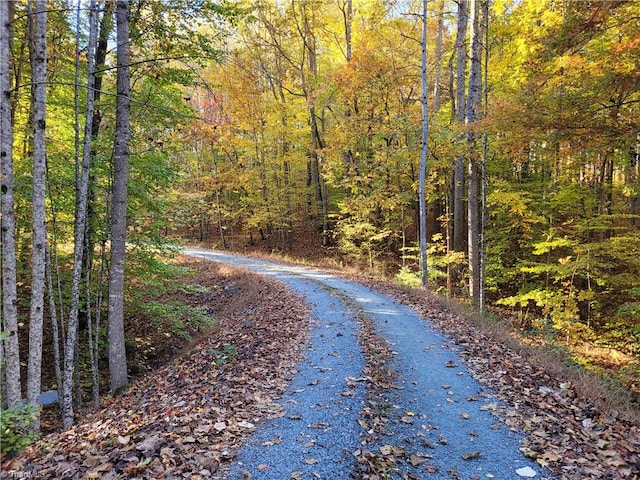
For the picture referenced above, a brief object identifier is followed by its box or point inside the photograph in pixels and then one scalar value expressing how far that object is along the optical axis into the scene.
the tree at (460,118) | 12.39
